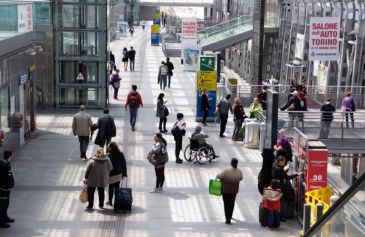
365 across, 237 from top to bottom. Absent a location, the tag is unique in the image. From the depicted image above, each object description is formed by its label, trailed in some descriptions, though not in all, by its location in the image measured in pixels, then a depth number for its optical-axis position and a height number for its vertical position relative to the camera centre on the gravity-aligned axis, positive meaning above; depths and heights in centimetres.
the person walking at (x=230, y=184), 1415 -280
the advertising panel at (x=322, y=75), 3544 -212
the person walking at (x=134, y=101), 2383 -231
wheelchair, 1983 -317
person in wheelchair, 1984 -285
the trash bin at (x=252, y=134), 2219 -298
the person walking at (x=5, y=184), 1355 -277
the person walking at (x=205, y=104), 2523 -247
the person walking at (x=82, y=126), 1947 -254
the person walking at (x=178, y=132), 1964 -264
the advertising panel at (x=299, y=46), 3928 -89
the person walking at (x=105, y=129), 1959 -262
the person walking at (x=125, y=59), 4262 -189
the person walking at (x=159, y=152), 1609 -257
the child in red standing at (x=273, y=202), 1396 -308
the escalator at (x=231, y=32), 4485 -33
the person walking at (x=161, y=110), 2353 -252
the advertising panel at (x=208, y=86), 2597 -197
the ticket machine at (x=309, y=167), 1420 -251
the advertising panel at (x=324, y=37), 2294 -25
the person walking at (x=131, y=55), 4262 -167
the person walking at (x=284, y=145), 1720 -254
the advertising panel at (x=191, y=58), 4449 -183
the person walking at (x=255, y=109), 2325 -240
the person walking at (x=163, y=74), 3397 -213
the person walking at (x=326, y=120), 2089 -245
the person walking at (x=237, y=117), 2288 -261
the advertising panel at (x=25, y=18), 2047 +8
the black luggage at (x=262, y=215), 1434 -338
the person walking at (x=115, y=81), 3081 -222
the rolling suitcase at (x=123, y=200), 1509 -334
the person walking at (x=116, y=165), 1505 -268
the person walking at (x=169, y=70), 3541 -202
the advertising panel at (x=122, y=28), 8041 -47
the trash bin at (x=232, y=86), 3073 -235
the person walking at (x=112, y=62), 3834 -191
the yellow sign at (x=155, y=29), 6469 -38
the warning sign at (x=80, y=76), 2788 -187
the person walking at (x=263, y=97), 2498 -221
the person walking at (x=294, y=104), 2380 -227
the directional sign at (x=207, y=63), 2674 -126
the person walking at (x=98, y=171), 1460 -272
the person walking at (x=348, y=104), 2349 -220
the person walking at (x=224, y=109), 2308 -240
